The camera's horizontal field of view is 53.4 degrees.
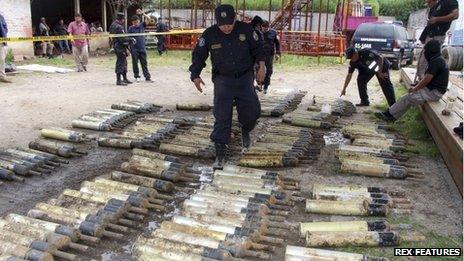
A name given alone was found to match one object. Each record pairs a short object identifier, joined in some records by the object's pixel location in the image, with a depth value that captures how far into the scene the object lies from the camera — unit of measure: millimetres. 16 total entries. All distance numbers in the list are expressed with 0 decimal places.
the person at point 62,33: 19350
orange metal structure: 17609
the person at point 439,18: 6875
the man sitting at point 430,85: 6562
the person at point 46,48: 17866
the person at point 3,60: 10781
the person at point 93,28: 20802
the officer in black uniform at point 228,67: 5242
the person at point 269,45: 9977
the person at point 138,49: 11227
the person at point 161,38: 19641
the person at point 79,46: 13800
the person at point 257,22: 8688
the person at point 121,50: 10922
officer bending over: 8367
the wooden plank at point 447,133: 4723
